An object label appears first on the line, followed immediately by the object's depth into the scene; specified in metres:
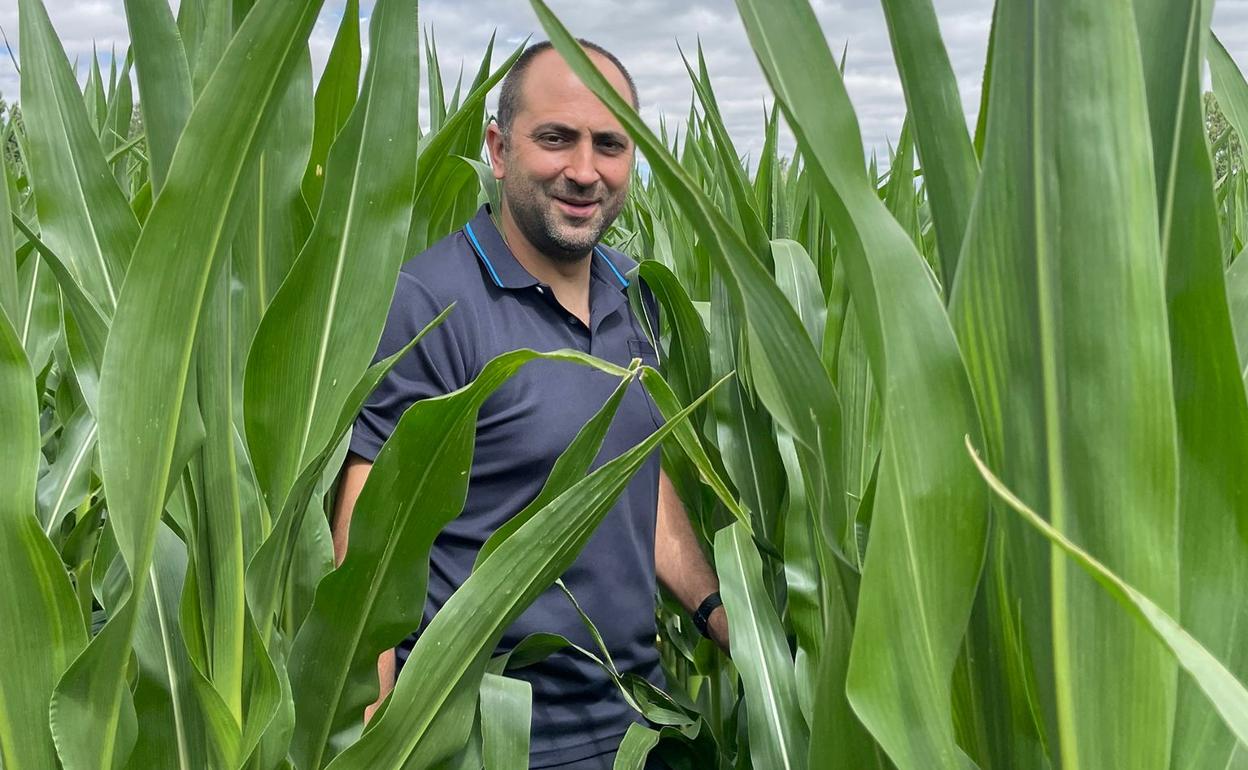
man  1.16
